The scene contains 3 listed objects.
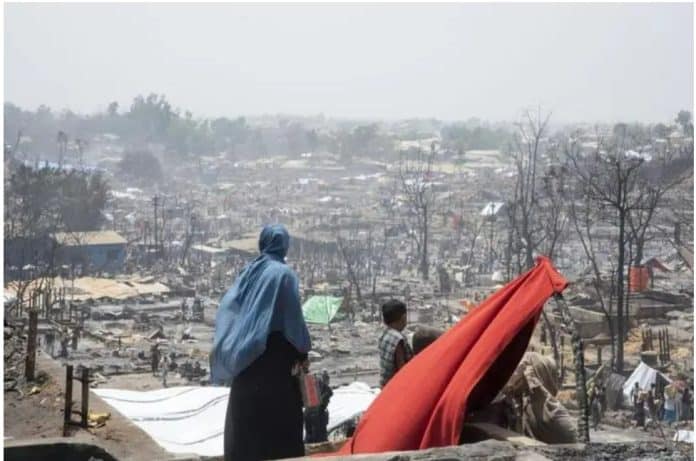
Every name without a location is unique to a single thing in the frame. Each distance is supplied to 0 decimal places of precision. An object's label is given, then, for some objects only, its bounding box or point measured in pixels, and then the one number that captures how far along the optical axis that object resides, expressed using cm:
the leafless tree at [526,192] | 2252
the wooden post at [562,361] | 1303
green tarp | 2072
